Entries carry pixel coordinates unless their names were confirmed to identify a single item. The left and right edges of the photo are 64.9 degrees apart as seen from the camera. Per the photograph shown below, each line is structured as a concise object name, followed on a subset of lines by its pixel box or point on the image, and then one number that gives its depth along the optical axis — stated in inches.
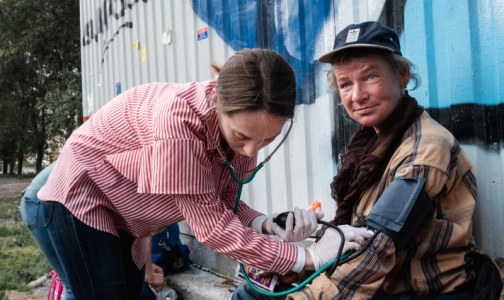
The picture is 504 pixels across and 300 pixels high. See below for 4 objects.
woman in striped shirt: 60.4
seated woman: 58.6
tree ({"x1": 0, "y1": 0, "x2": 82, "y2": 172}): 469.4
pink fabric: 101.7
